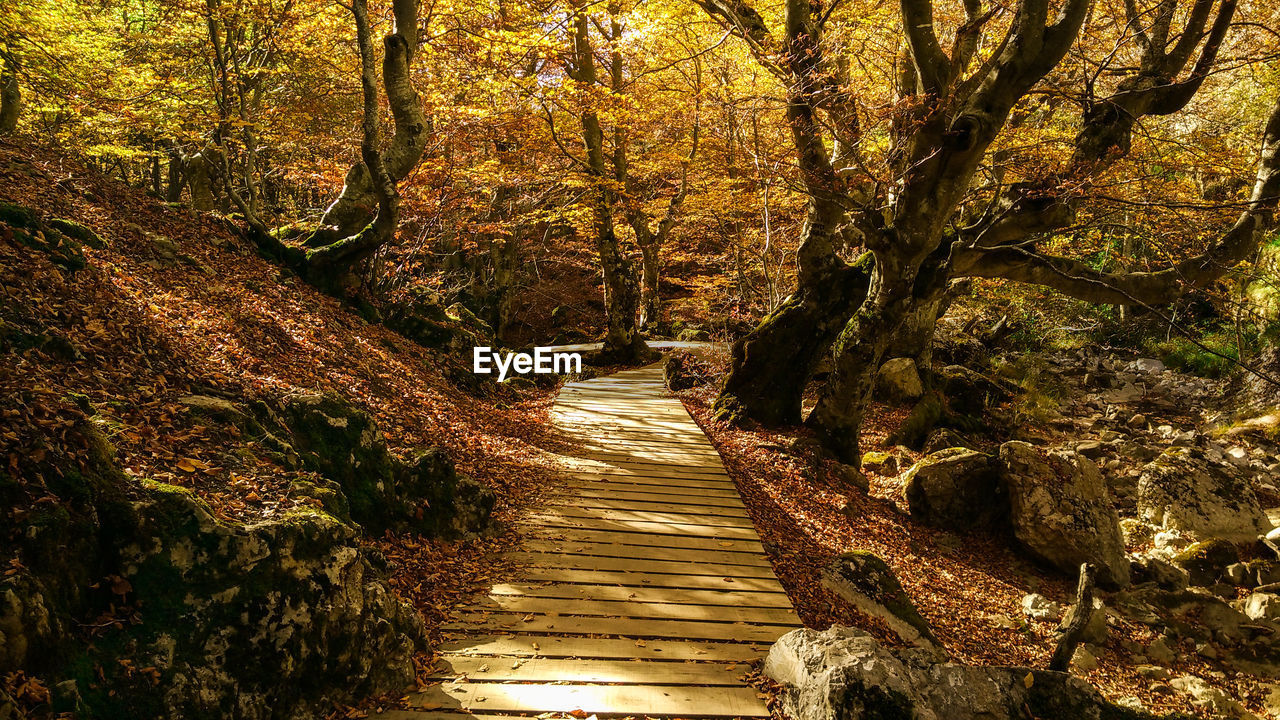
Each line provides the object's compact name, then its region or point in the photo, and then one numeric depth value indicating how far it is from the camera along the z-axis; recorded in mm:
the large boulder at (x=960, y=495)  7605
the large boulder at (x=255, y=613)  2396
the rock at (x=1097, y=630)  5785
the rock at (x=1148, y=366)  16089
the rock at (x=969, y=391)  13008
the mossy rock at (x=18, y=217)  4227
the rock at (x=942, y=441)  10180
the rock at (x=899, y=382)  12461
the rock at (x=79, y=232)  4911
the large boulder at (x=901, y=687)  2969
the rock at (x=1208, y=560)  7070
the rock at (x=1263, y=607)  6074
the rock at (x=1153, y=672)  5387
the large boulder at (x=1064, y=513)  6844
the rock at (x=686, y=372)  13930
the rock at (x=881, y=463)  9438
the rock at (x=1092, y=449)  10710
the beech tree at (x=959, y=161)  6297
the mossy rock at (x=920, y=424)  10719
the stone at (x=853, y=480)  8111
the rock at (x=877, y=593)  4879
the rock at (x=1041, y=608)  6035
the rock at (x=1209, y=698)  5027
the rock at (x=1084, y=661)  5391
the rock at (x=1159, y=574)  6812
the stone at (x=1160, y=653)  5676
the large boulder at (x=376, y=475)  4277
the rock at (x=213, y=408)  3488
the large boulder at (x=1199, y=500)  7613
